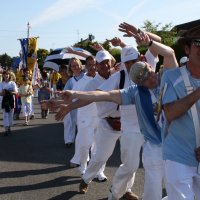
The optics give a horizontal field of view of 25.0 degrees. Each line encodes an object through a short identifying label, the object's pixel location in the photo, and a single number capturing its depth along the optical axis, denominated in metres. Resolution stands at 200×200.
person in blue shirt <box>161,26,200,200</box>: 3.37
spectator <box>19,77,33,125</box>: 15.70
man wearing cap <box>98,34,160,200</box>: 5.36
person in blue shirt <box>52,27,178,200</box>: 4.21
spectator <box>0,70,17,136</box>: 13.05
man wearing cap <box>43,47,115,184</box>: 6.36
